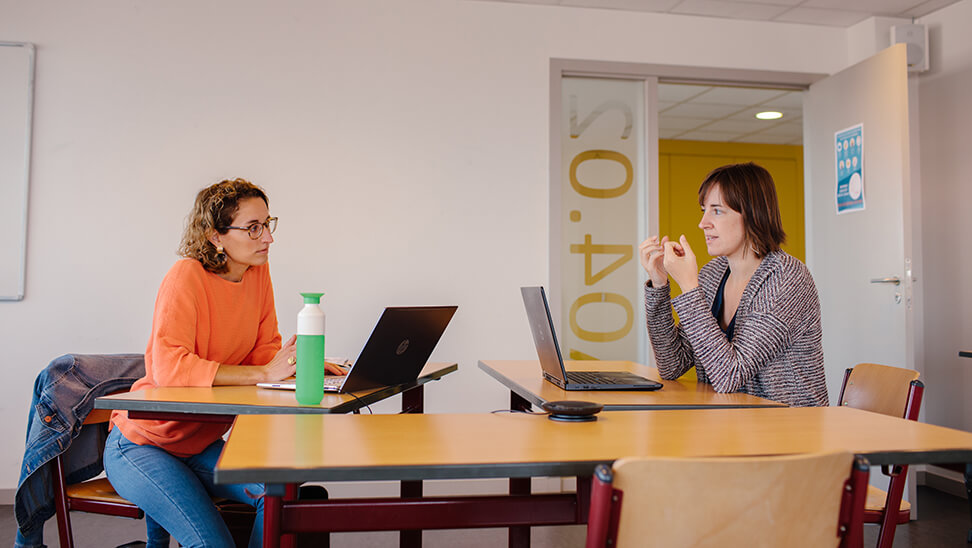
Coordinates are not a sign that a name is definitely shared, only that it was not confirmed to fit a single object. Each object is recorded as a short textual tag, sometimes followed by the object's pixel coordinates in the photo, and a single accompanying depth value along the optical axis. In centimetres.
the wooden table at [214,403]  158
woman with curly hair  166
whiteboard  339
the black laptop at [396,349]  171
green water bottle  159
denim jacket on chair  186
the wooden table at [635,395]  169
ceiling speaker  393
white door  341
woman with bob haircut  194
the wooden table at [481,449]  104
